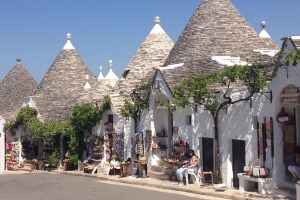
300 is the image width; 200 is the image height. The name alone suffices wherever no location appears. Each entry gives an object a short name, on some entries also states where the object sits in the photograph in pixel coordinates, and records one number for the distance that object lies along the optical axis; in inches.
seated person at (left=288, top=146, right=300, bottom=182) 524.4
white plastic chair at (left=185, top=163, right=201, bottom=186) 689.0
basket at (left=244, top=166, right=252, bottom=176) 585.4
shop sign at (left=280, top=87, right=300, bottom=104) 538.5
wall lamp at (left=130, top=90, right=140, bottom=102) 872.3
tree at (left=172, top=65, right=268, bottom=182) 601.6
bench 563.2
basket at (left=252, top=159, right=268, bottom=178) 570.6
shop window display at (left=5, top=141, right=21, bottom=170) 1211.3
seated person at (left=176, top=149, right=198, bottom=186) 689.2
